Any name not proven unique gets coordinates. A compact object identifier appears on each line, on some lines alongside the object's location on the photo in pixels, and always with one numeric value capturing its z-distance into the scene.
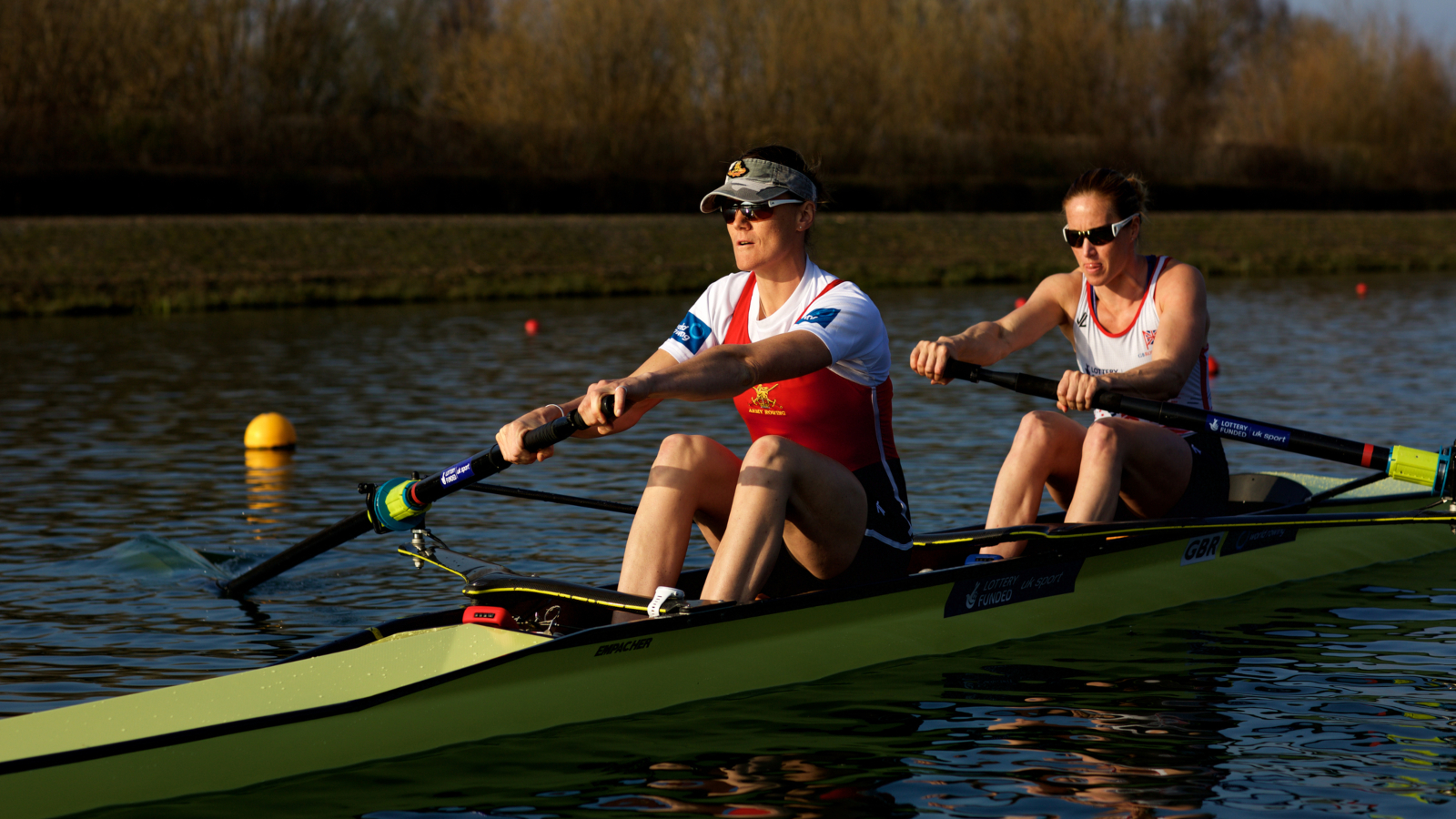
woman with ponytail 11.90
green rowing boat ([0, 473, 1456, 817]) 7.78
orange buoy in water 21.42
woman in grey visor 9.23
